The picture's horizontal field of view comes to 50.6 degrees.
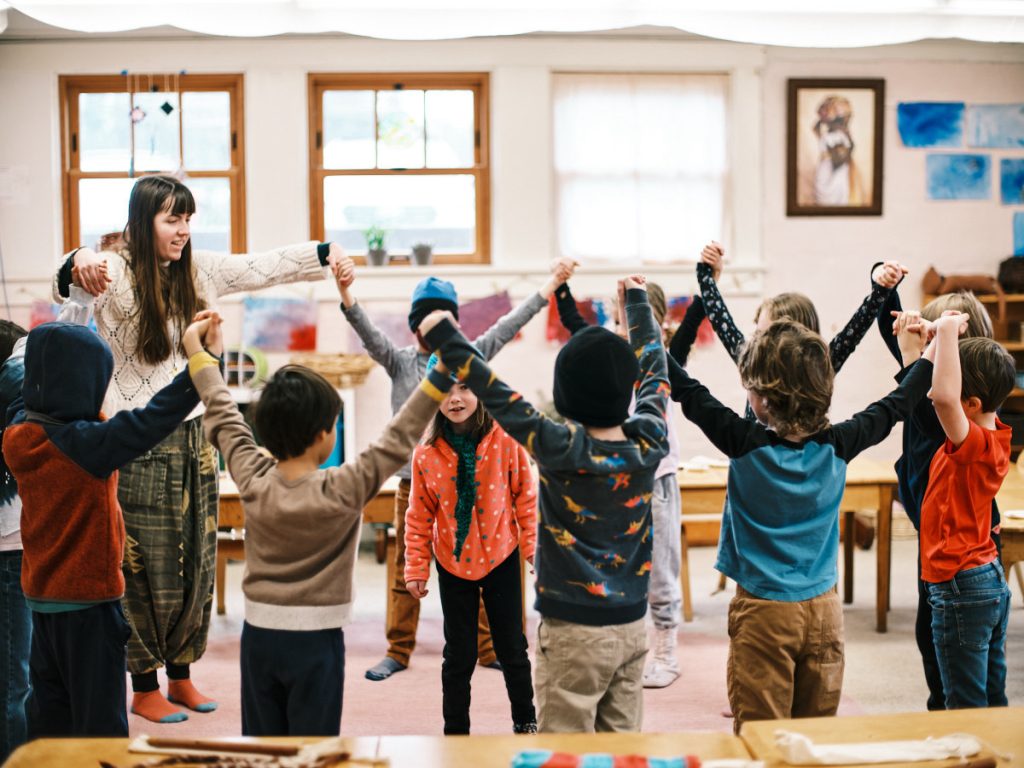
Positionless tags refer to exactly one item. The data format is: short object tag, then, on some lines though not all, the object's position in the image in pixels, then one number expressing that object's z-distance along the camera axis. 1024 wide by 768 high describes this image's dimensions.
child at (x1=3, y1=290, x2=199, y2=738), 2.14
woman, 2.88
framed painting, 5.93
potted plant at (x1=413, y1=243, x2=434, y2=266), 5.86
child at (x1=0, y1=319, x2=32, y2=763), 2.38
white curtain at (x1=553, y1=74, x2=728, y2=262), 5.89
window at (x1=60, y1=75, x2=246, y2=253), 5.80
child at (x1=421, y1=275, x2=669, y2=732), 1.93
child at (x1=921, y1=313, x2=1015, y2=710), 2.44
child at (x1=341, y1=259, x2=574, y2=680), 2.75
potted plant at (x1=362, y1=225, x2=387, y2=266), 5.85
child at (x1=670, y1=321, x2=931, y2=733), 2.16
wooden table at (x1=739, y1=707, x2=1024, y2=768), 1.67
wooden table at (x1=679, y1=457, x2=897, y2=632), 4.06
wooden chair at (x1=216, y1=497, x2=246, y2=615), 3.95
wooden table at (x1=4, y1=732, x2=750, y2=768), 1.62
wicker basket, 5.68
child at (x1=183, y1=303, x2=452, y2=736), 1.91
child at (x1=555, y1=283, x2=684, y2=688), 3.59
